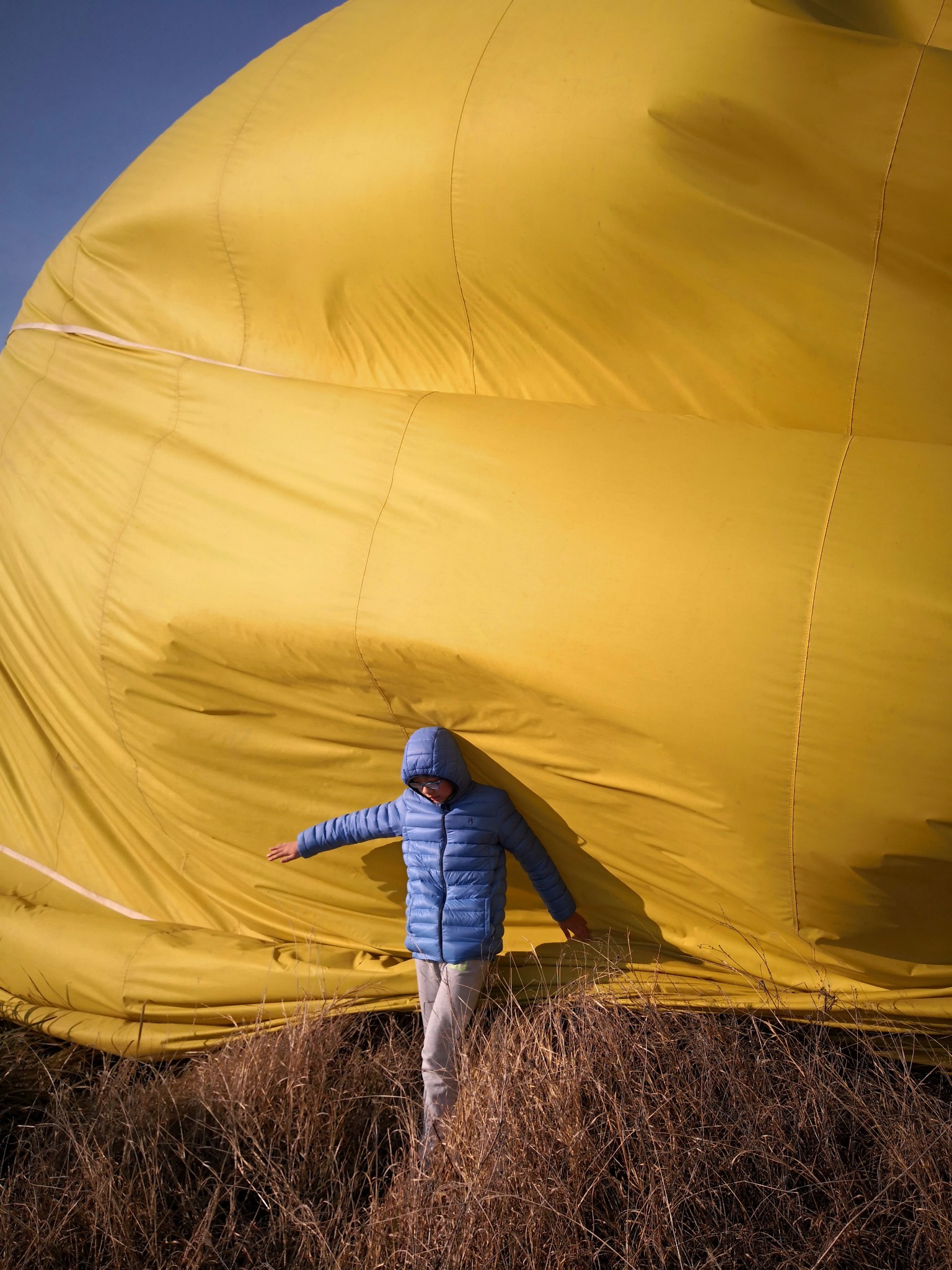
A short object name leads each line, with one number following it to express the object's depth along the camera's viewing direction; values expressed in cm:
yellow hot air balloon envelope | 241
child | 279
